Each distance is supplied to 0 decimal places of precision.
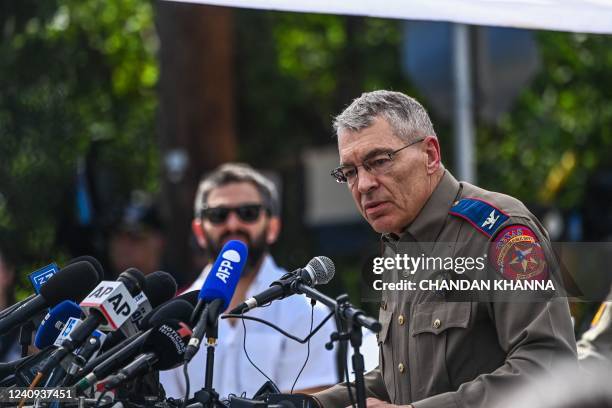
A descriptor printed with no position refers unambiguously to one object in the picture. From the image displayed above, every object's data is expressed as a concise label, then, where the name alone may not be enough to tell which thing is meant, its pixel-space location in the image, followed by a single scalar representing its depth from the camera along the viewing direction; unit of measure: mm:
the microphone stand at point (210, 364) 6464
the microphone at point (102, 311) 6523
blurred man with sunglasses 10648
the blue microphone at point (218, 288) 6412
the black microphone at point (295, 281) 6605
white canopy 8273
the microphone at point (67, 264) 7316
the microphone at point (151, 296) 6949
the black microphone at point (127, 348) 6465
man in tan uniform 6590
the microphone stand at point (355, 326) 6309
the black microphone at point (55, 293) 7133
